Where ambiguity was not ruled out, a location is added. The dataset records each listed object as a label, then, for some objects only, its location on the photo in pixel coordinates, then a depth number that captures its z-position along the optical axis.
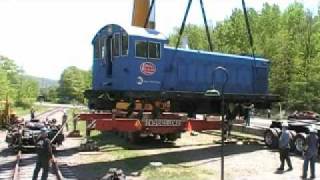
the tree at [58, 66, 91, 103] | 81.61
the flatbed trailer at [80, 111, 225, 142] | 12.95
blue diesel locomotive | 13.32
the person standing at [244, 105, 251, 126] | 17.12
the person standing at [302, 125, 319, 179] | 10.76
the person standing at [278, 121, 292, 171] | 11.80
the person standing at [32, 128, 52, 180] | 9.48
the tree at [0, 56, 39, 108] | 53.48
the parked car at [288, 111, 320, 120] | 26.55
